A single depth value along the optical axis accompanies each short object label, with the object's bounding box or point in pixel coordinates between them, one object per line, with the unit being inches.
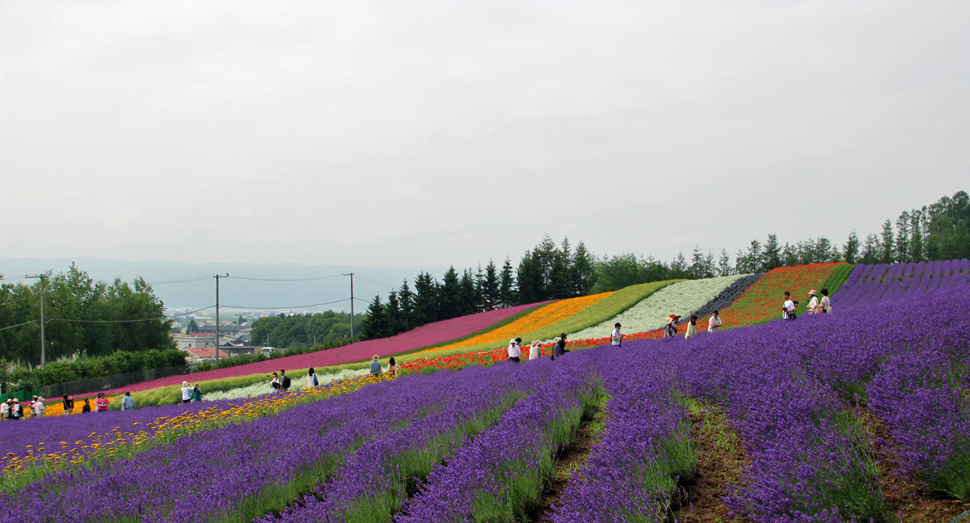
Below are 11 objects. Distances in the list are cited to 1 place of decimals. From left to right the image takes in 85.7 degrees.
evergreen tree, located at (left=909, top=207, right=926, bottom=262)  3107.8
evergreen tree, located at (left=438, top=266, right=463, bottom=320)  2171.5
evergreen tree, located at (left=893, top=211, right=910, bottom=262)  3353.8
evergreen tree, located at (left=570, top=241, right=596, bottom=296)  2760.8
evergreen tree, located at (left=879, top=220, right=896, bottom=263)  2994.6
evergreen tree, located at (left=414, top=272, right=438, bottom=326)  2084.2
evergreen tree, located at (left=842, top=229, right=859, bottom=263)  3324.3
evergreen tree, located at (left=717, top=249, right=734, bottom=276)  3981.8
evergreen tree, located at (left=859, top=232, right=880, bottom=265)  3116.9
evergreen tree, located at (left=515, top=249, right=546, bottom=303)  2471.7
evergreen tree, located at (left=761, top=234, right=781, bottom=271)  3363.7
